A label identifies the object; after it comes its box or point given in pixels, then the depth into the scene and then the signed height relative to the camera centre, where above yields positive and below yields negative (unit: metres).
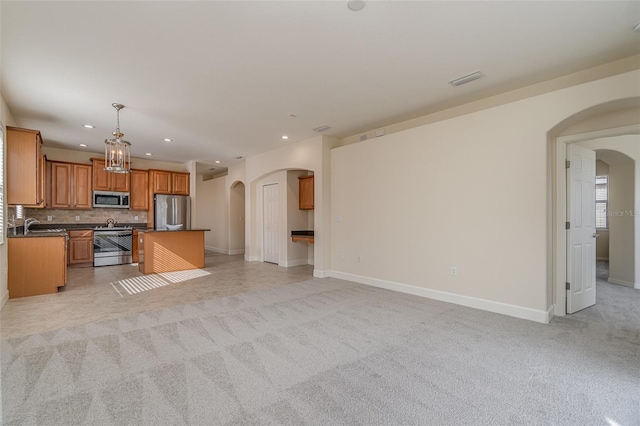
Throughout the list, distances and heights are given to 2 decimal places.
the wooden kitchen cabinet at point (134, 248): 7.65 -0.94
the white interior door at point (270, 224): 7.80 -0.32
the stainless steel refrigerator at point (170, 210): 8.13 +0.07
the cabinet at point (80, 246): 6.89 -0.80
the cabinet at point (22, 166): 4.30 +0.71
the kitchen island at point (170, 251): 6.27 -0.87
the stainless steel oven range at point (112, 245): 7.11 -0.82
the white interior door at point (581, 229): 3.74 -0.24
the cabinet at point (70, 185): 6.85 +0.66
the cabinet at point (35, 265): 4.43 -0.82
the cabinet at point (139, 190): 7.96 +0.62
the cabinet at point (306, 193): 7.17 +0.49
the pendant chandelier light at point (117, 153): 4.52 +0.94
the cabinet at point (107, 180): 7.38 +0.86
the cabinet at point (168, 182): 8.12 +0.87
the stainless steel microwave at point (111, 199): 7.41 +0.35
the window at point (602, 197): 7.21 +0.35
